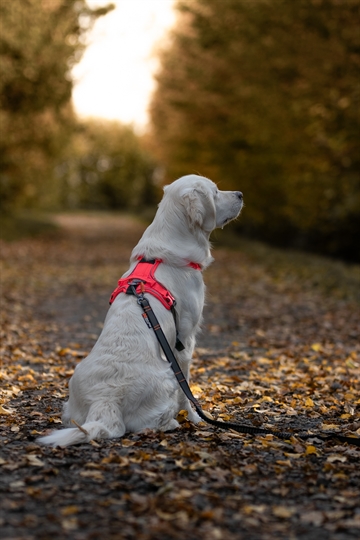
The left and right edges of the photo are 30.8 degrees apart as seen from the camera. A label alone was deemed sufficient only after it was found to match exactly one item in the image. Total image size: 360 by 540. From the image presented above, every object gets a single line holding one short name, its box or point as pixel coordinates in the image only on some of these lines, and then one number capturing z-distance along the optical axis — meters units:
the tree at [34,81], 21.19
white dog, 4.75
